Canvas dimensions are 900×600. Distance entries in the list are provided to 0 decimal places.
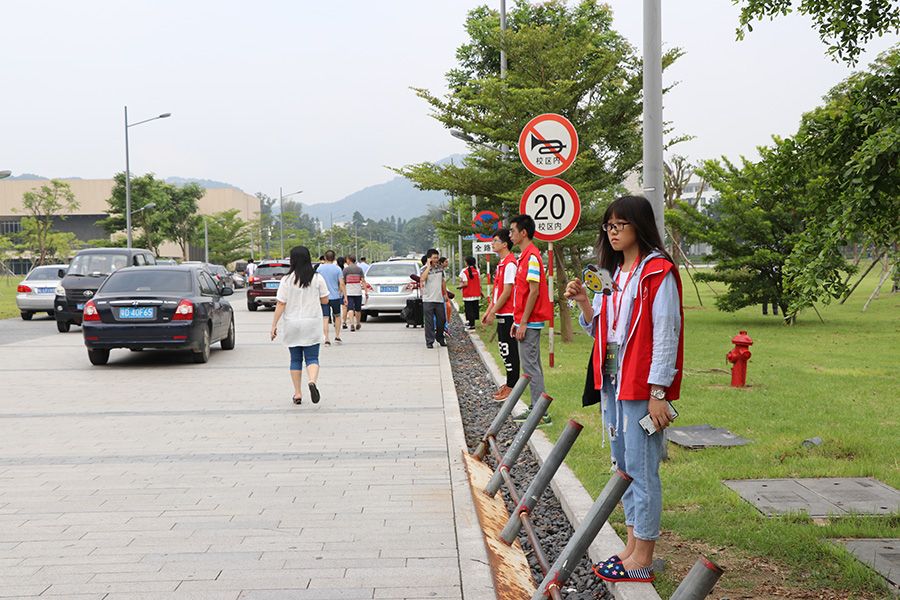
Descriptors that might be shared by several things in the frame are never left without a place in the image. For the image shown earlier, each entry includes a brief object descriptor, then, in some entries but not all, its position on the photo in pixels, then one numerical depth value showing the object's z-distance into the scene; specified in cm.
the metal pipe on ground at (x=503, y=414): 607
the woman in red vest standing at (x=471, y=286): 1903
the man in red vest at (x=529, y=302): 811
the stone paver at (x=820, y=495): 535
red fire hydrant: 1042
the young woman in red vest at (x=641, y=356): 404
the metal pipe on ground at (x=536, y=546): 463
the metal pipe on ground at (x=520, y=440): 525
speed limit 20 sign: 1070
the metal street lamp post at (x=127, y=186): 3957
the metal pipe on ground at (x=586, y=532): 354
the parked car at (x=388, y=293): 2284
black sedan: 1315
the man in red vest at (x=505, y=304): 884
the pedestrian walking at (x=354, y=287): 1975
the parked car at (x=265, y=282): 2905
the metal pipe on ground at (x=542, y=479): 430
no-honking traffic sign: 1040
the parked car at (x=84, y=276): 2009
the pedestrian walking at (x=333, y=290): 1653
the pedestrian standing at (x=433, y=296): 1605
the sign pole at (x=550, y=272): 1059
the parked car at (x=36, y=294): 2427
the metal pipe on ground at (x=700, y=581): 245
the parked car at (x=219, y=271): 4455
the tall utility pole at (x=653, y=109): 704
